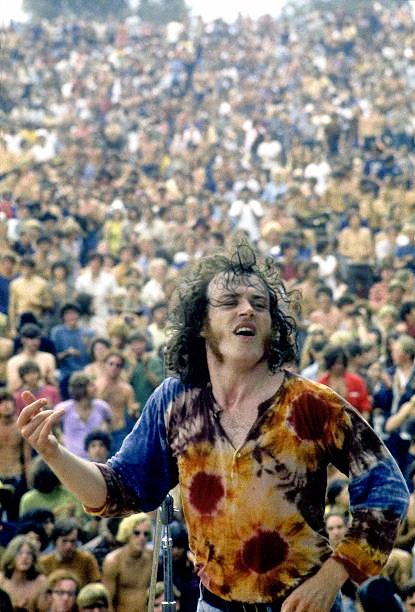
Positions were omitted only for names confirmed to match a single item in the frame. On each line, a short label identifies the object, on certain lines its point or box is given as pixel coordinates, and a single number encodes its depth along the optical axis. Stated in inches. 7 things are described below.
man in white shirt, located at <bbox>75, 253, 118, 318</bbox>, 1169.3
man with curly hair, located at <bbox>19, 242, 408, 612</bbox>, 290.2
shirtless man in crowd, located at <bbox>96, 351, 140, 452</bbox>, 882.7
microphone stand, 332.4
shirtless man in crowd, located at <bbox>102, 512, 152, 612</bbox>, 658.2
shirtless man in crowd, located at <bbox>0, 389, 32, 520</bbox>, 770.5
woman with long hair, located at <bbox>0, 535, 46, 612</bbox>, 613.9
